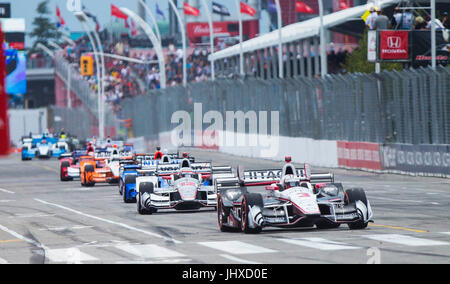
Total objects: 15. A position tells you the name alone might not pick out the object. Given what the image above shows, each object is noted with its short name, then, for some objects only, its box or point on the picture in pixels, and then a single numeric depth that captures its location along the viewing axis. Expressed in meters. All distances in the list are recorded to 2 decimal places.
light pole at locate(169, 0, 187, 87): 66.98
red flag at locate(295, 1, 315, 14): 73.06
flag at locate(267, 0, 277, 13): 98.38
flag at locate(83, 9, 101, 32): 97.14
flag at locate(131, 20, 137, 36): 119.19
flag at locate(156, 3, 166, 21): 110.45
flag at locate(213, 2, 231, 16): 87.00
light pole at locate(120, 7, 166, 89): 63.12
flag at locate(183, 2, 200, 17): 76.88
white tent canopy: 59.94
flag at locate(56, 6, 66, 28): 102.65
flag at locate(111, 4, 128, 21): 83.00
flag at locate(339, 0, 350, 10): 76.16
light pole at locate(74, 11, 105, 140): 87.24
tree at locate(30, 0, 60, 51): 142.88
